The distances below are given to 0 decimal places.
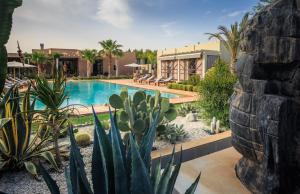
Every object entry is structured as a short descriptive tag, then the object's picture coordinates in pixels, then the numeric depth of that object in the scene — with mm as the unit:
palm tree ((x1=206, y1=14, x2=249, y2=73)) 19048
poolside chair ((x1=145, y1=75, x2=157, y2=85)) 25700
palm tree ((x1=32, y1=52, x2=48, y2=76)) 33409
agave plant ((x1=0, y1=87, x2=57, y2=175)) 3987
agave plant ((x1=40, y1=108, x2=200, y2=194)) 1240
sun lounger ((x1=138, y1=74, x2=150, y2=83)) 26919
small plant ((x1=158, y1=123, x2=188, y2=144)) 6132
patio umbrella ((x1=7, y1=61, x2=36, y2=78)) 17564
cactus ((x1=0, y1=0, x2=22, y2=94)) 1973
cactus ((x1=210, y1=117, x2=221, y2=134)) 6916
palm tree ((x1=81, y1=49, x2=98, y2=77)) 36534
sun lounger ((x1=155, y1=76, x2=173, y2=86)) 24406
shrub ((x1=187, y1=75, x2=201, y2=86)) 20395
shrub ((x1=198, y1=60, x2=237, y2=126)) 7301
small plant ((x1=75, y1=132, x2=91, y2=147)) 5658
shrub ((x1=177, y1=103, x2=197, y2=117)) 9484
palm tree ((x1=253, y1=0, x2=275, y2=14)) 18806
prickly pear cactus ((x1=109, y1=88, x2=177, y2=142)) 4952
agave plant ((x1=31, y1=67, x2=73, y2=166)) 3965
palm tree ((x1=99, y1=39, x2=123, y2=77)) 37562
